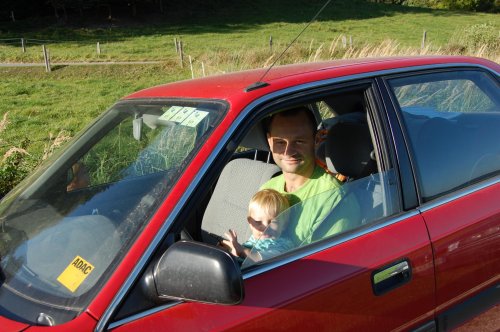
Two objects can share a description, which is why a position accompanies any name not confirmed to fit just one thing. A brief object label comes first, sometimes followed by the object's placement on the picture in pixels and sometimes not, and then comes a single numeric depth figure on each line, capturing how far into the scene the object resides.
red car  1.52
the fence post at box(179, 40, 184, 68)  22.92
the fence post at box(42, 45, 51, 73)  21.97
